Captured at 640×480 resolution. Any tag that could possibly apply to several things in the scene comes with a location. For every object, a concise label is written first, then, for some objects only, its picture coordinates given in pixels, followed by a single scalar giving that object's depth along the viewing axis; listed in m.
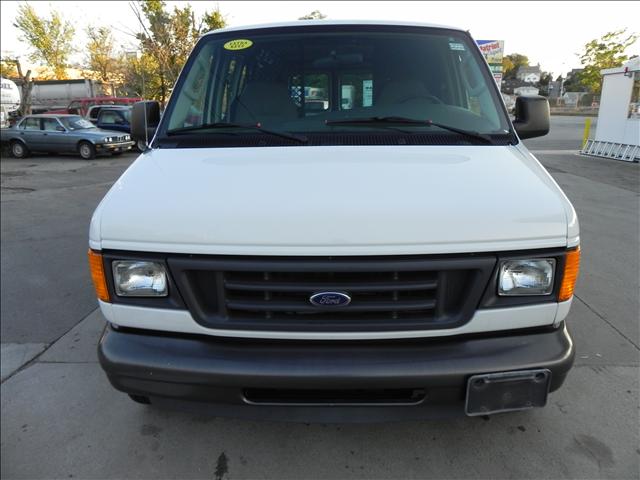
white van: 1.92
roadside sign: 16.95
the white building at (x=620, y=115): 14.05
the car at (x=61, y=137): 15.91
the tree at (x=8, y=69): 33.73
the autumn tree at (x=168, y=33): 22.28
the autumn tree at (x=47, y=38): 33.56
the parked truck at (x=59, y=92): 29.75
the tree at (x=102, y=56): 37.47
